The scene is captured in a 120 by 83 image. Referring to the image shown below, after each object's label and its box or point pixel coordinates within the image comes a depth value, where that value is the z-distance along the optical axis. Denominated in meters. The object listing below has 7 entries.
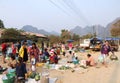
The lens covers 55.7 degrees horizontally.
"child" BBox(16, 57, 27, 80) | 4.26
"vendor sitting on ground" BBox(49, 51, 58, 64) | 7.35
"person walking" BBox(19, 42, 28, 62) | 5.70
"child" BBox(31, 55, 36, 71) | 5.63
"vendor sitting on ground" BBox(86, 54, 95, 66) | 7.28
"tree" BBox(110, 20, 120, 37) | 33.51
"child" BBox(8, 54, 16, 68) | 5.48
